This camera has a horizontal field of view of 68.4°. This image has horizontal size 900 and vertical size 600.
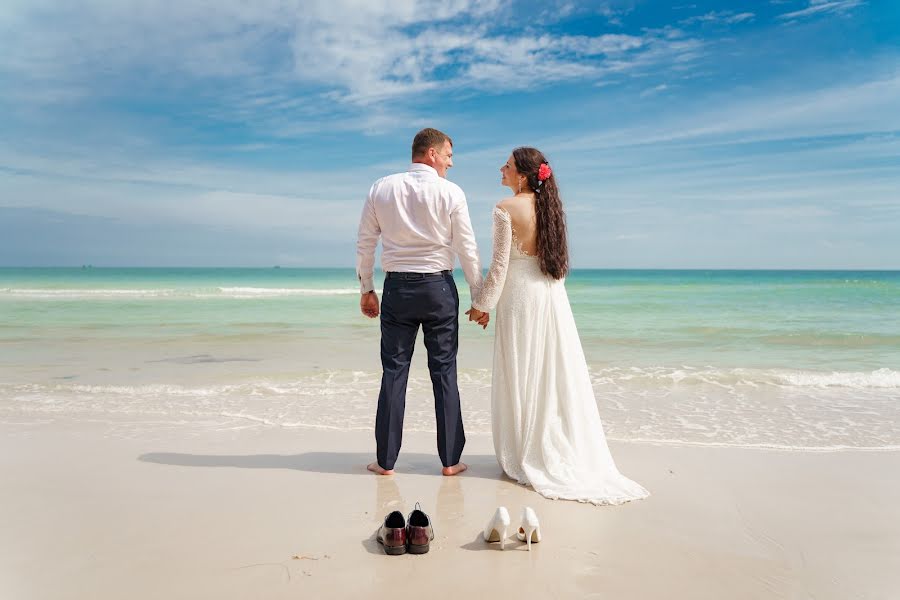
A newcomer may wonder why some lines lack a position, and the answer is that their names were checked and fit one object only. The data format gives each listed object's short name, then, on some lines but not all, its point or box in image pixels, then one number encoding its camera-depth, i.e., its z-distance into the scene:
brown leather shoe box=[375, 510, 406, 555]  3.06
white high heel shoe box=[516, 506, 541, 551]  3.11
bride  4.18
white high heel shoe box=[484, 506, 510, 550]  3.11
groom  4.25
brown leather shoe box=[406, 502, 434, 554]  3.08
